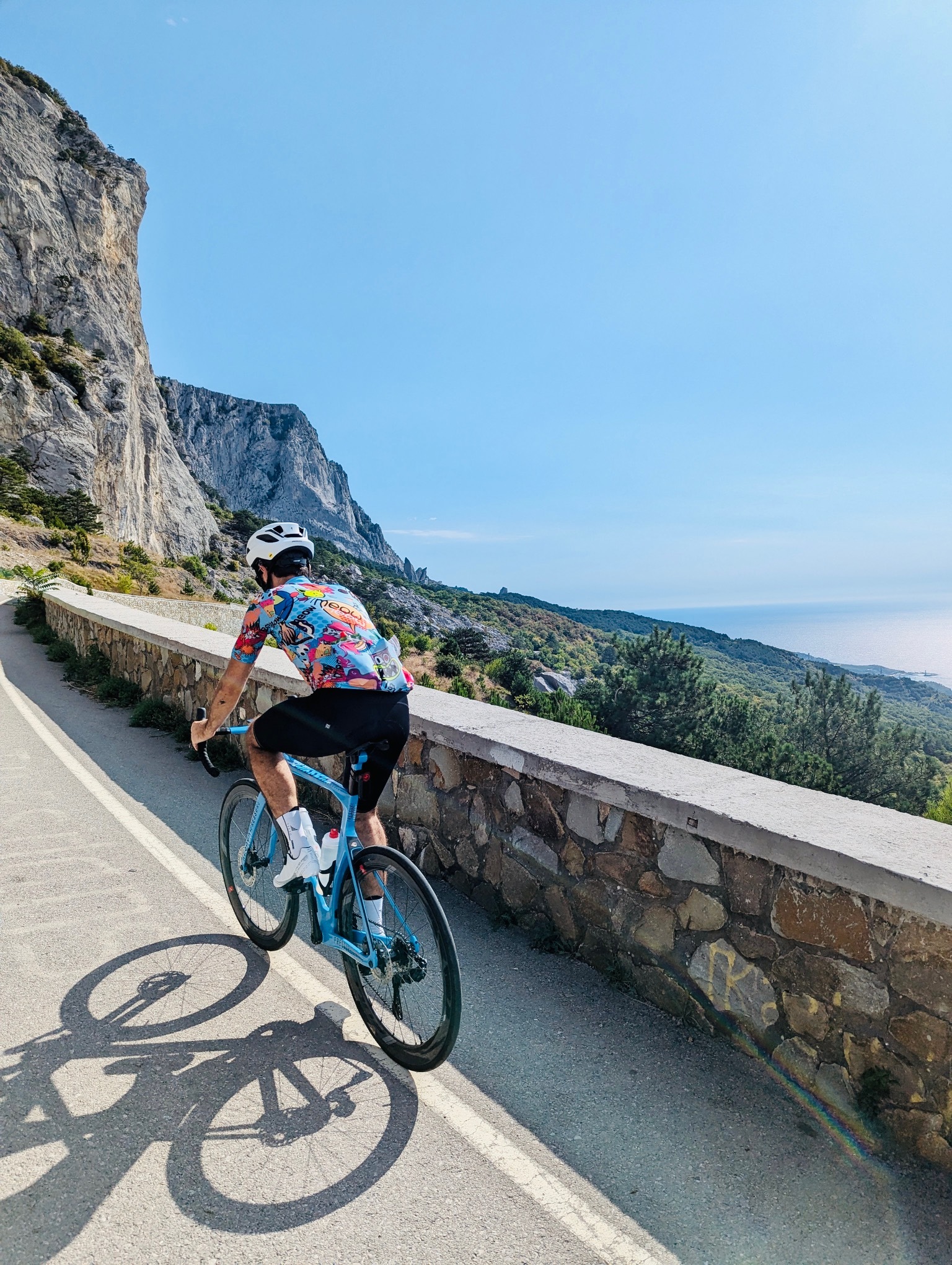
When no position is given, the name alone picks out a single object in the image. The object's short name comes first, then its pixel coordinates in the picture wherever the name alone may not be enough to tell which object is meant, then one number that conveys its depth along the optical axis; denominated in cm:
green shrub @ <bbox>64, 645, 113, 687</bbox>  1037
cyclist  268
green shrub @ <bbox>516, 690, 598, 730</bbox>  3228
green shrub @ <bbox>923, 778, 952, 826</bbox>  1444
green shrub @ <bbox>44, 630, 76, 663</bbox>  1262
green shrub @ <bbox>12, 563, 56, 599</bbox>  1833
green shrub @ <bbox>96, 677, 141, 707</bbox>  888
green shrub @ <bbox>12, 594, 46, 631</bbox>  1731
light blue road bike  243
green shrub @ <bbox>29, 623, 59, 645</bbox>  1488
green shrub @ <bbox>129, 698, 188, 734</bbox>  757
